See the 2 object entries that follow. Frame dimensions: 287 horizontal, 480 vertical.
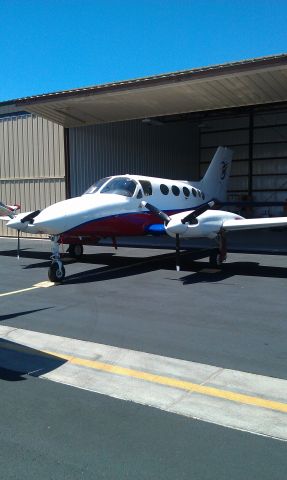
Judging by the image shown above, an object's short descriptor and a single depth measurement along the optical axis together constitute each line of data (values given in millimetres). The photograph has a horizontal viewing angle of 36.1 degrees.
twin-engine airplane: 11422
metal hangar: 15992
